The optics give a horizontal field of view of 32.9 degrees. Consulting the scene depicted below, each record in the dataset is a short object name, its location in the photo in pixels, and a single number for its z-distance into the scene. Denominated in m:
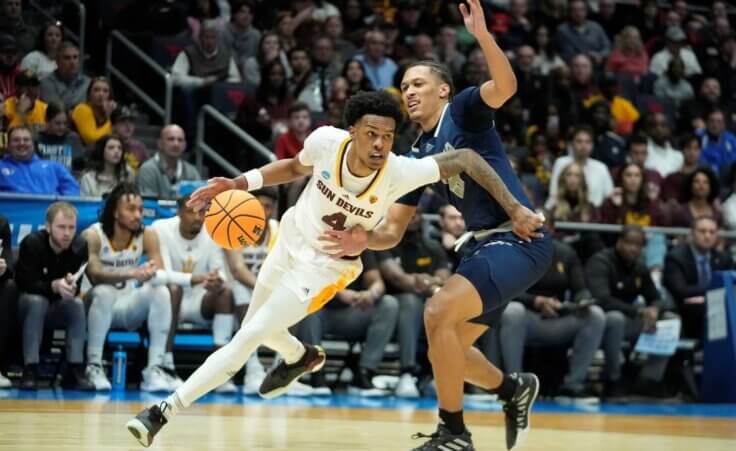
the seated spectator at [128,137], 12.14
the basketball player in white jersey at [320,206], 6.34
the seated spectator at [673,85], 17.19
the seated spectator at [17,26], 13.11
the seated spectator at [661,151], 15.03
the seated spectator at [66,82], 12.64
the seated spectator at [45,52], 12.91
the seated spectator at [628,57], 17.22
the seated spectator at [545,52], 16.64
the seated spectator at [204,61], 13.82
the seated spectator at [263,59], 14.27
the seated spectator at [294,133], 12.75
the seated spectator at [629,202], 13.50
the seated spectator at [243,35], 14.81
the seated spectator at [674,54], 17.77
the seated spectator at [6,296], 10.20
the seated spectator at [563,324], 11.91
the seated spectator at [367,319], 11.38
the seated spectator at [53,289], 10.30
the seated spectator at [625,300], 12.23
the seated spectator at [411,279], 11.46
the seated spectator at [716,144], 15.79
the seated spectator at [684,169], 14.52
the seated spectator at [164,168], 11.88
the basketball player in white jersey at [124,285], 10.48
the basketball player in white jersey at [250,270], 10.92
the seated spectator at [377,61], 14.76
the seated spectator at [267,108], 13.53
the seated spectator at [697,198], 13.80
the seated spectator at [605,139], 14.86
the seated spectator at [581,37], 17.12
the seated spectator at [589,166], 13.79
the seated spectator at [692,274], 12.92
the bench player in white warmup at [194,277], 10.86
